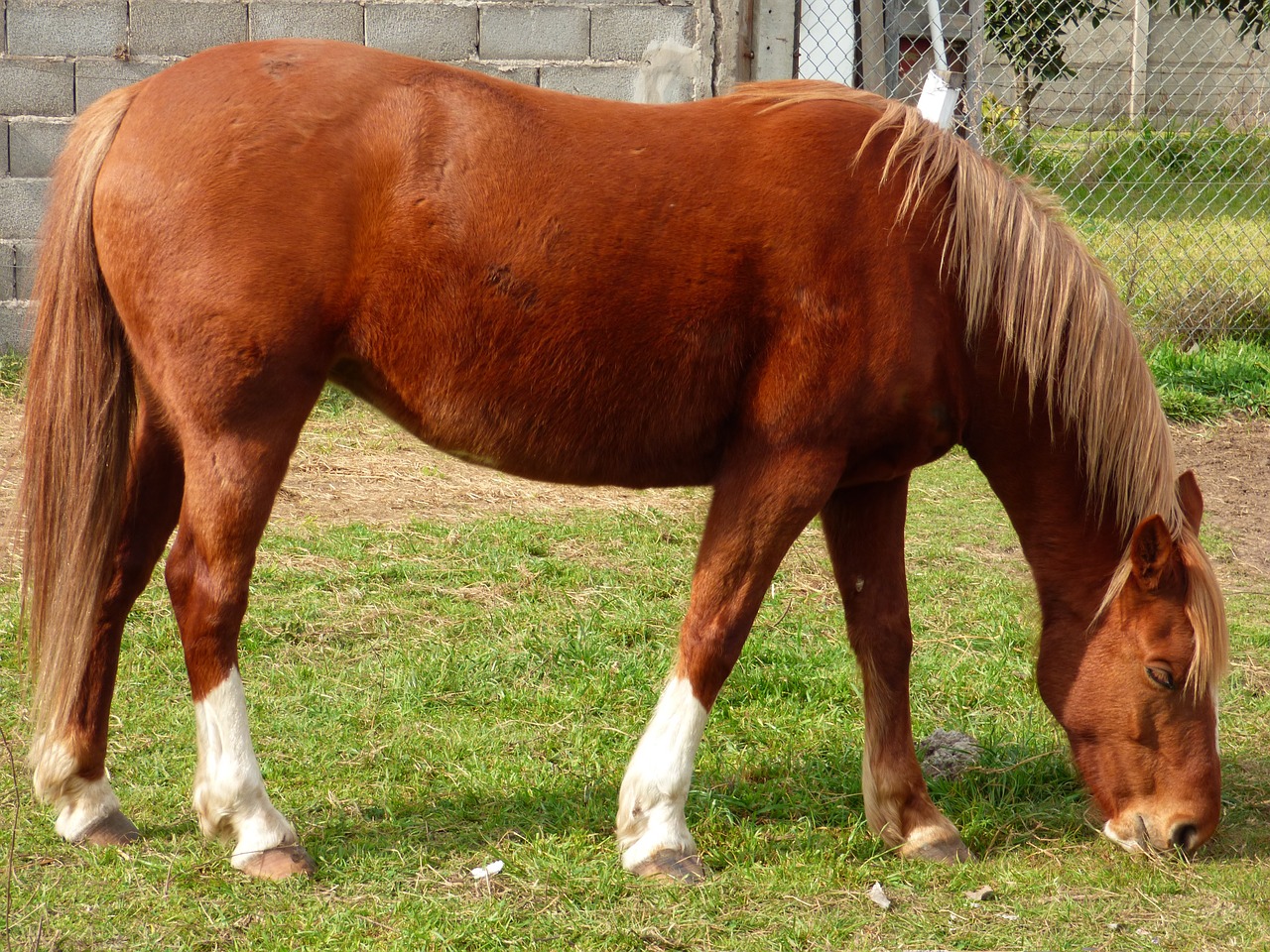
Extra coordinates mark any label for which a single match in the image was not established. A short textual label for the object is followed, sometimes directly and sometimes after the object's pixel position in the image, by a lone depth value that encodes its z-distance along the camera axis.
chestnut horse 5.28
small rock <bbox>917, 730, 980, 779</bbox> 7.06
